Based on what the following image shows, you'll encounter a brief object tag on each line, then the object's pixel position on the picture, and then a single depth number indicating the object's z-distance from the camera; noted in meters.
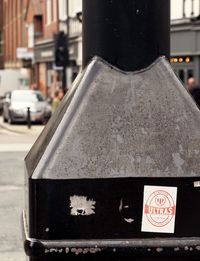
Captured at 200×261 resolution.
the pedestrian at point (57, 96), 23.20
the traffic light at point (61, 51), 26.62
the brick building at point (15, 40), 52.47
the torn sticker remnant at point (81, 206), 2.23
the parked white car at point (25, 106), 27.33
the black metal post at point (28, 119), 24.92
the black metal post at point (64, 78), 27.02
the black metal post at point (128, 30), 2.39
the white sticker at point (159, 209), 2.25
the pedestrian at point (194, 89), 13.34
